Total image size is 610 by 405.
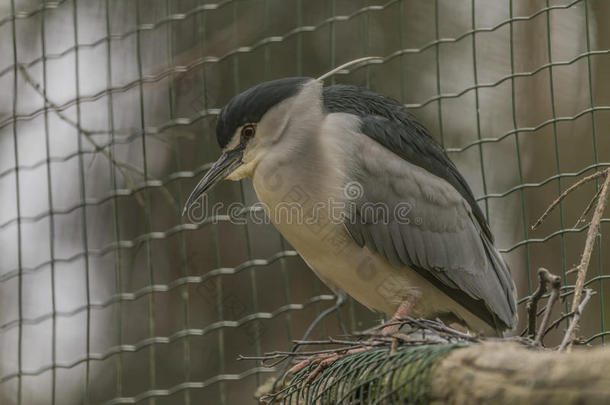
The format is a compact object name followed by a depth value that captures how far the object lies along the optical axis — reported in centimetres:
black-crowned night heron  609
